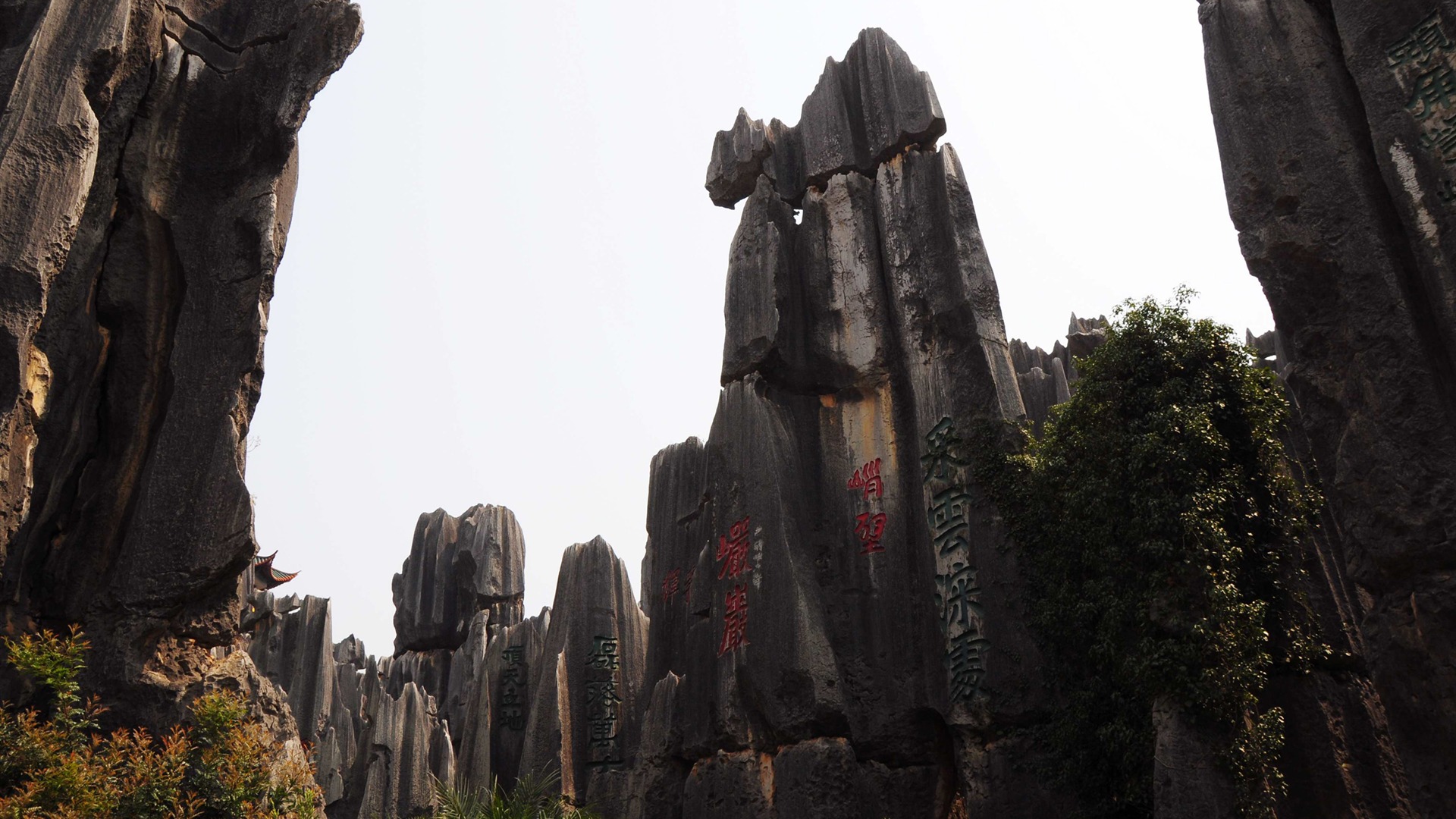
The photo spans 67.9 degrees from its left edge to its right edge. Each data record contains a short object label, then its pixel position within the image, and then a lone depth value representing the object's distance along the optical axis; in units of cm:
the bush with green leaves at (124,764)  645
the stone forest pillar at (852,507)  1219
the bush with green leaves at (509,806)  1173
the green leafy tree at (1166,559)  885
